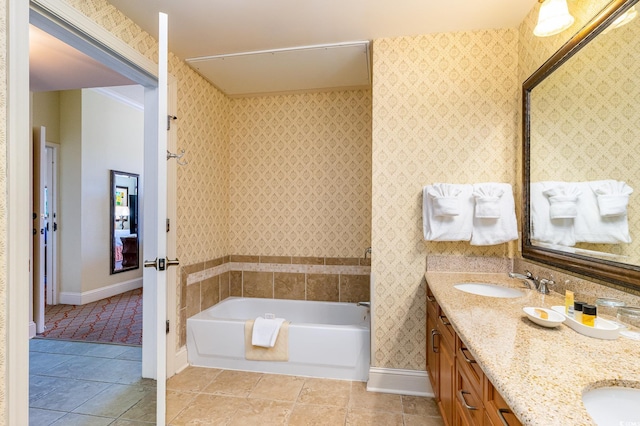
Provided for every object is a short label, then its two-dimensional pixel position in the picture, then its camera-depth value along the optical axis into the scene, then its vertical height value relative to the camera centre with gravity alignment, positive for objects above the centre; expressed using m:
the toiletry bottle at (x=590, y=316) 1.09 -0.34
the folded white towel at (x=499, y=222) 2.04 -0.05
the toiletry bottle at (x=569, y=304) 1.23 -0.34
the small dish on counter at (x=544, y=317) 1.11 -0.37
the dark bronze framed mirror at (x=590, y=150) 1.21 +0.29
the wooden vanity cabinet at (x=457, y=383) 0.93 -0.64
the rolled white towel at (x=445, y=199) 2.05 +0.10
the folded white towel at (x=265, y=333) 2.49 -0.92
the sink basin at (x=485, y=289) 1.83 -0.43
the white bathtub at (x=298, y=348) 2.43 -1.04
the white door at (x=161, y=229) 1.61 -0.08
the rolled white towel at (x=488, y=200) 2.01 +0.09
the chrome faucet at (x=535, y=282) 1.61 -0.36
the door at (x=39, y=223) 3.26 -0.09
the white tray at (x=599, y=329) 1.03 -0.38
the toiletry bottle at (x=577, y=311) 1.14 -0.35
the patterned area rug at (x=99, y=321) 3.20 -1.20
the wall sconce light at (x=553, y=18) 1.54 +0.94
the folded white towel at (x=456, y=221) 2.10 -0.05
